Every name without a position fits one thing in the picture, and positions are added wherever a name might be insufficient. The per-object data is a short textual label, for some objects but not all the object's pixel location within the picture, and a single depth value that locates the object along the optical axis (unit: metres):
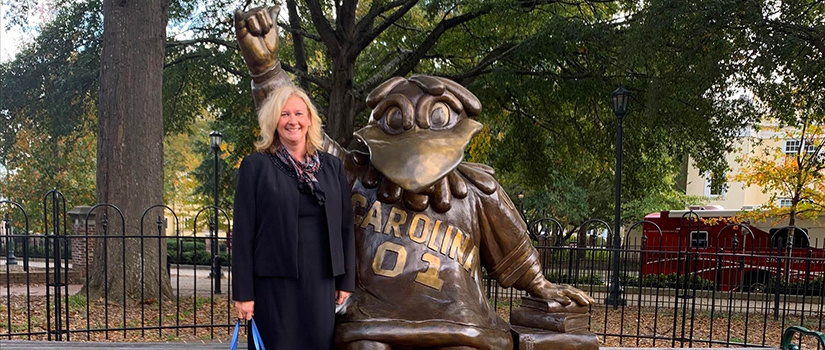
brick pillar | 11.53
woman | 1.83
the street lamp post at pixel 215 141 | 11.18
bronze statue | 1.96
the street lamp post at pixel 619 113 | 7.90
